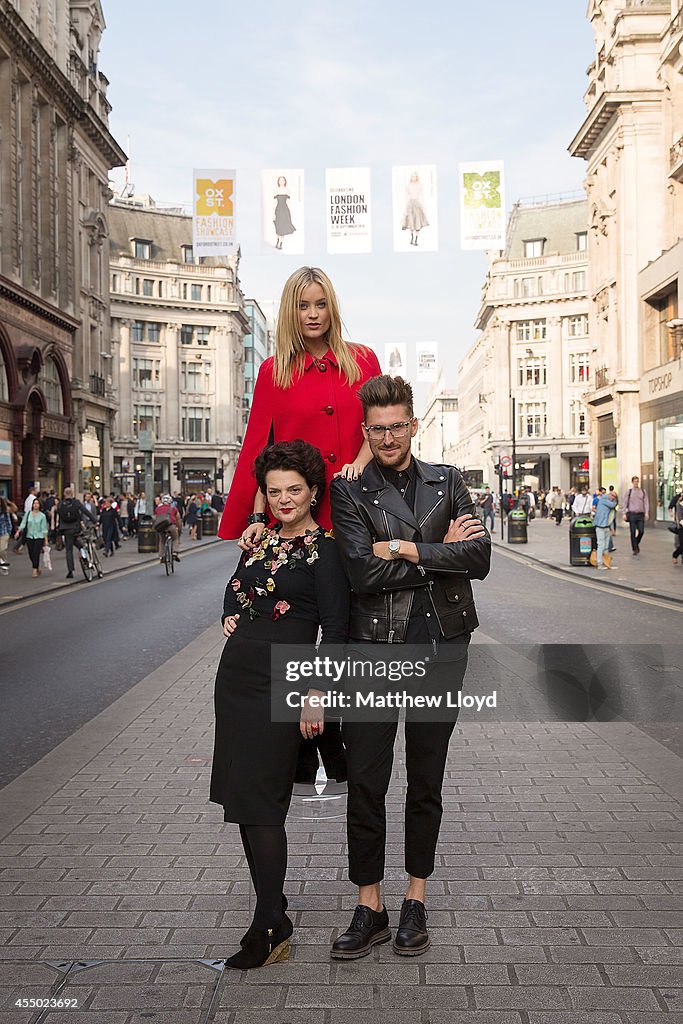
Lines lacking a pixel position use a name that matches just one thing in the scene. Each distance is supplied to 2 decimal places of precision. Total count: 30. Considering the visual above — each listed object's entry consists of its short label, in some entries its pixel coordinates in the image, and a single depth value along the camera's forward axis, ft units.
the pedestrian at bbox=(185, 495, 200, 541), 139.97
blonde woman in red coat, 12.28
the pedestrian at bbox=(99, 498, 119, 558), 98.32
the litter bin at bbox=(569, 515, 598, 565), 72.23
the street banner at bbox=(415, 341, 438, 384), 155.74
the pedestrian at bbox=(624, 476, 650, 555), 82.84
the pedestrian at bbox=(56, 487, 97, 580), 68.85
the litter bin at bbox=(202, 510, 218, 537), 145.18
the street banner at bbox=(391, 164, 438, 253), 63.05
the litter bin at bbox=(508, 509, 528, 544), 107.76
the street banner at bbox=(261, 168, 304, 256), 63.98
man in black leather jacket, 10.97
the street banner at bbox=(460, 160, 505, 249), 62.39
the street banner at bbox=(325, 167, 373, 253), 63.26
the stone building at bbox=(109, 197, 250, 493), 262.47
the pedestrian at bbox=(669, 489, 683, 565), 67.21
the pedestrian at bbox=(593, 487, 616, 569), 70.85
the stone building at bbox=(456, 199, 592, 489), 273.95
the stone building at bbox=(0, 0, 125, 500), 114.42
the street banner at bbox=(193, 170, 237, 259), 69.00
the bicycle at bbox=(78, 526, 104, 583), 68.95
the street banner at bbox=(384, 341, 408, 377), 163.11
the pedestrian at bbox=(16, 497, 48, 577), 72.64
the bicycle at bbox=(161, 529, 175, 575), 72.43
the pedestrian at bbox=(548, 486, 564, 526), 163.63
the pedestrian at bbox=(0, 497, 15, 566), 74.74
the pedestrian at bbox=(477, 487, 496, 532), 167.25
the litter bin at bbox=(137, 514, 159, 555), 100.32
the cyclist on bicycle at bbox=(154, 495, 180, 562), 71.26
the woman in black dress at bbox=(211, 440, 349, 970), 11.11
